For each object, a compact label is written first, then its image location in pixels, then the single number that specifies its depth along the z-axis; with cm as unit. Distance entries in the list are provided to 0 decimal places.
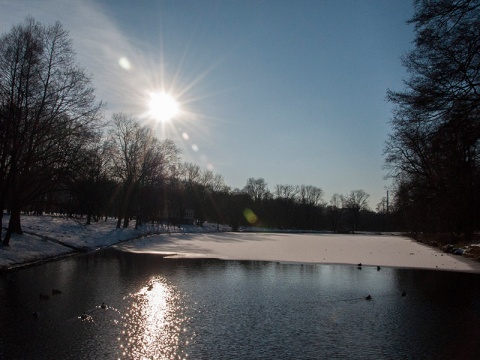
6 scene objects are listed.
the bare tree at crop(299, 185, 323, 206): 14325
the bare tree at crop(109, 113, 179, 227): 5503
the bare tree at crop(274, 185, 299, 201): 14200
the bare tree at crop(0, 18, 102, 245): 2105
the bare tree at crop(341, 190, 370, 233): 12750
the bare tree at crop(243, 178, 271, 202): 13912
